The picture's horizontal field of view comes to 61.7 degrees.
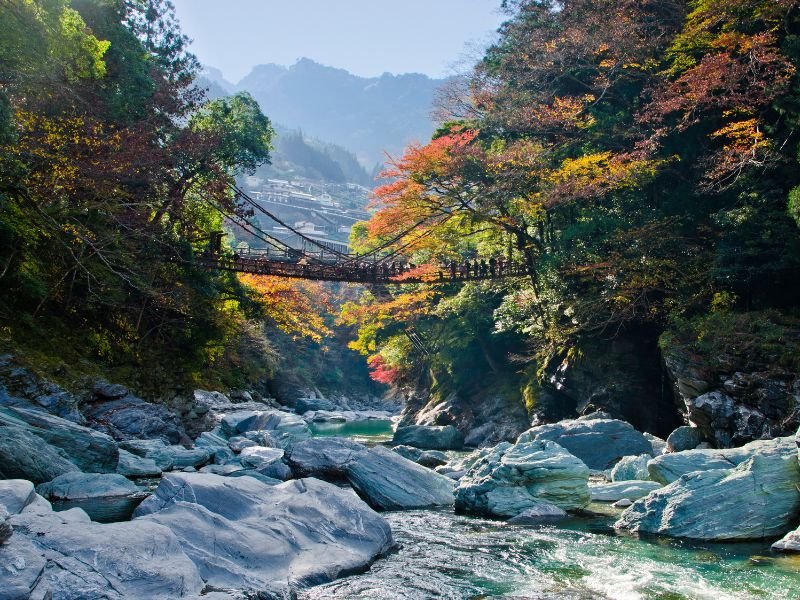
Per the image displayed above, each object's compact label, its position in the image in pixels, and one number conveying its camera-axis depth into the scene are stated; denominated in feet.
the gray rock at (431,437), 53.93
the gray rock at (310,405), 93.81
